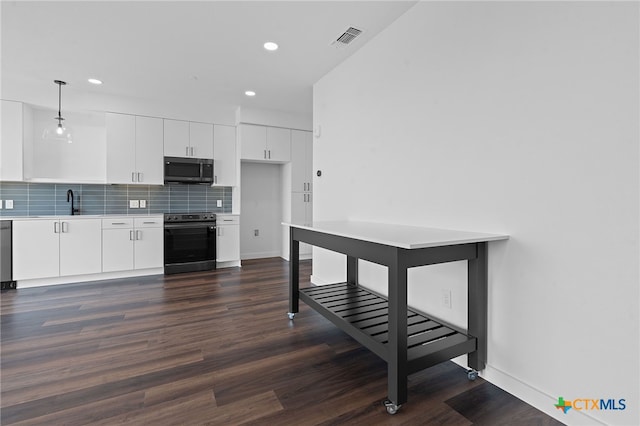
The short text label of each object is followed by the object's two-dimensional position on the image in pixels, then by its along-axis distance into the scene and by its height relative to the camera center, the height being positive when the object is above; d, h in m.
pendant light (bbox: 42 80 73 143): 3.90 +0.99
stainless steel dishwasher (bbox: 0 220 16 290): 3.73 -0.57
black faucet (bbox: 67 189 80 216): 4.44 +0.15
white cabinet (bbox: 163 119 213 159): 4.80 +1.07
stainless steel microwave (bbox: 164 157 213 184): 4.75 +0.58
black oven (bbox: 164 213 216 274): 4.58 -0.51
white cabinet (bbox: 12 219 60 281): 3.83 -0.52
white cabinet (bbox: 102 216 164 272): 4.26 -0.50
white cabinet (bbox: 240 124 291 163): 5.10 +1.07
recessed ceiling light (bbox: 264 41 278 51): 2.92 +1.53
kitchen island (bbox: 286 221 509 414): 1.62 -0.59
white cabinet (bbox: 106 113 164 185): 4.45 +0.84
